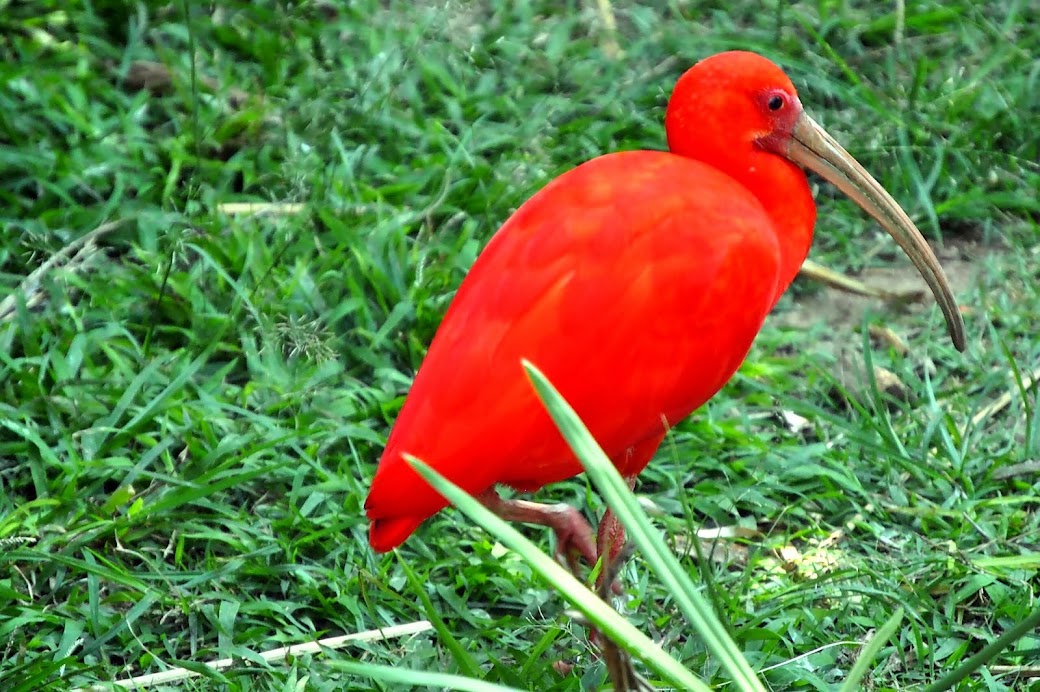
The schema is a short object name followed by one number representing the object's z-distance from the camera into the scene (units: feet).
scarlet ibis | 25.72
